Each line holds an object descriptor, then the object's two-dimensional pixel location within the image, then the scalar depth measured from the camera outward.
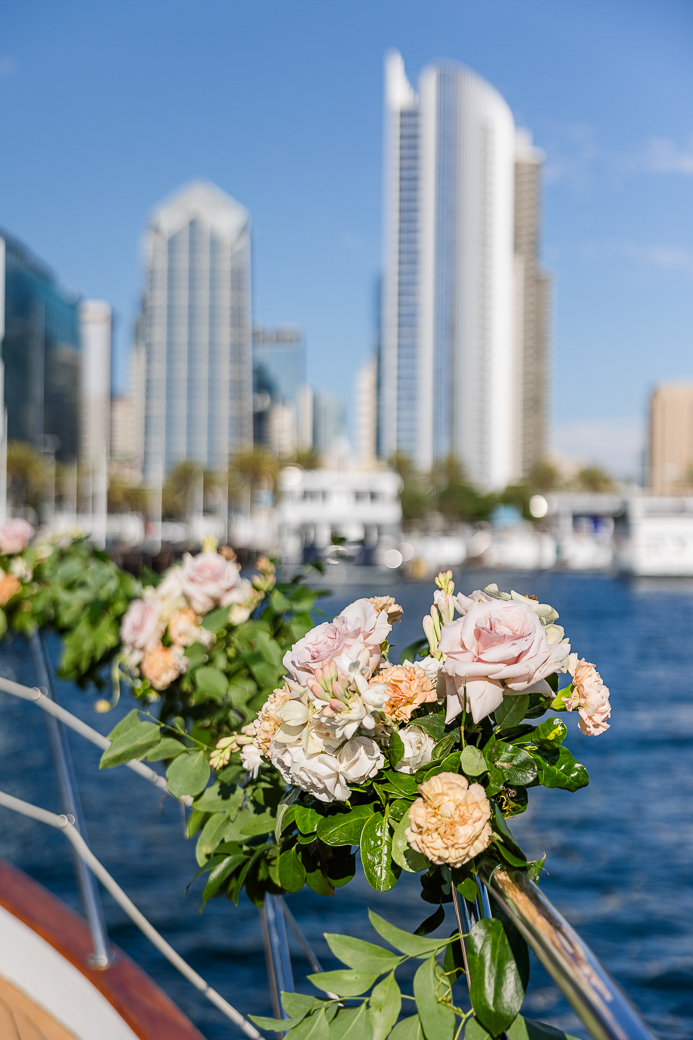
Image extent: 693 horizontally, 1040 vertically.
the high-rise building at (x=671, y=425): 161.62
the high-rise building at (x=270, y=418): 170.25
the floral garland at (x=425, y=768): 0.91
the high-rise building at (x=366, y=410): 156.51
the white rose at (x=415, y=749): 1.00
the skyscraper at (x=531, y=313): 139.50
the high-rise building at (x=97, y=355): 187.75
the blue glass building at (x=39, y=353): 88.44
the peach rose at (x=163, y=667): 1.95
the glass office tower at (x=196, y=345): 132.62
